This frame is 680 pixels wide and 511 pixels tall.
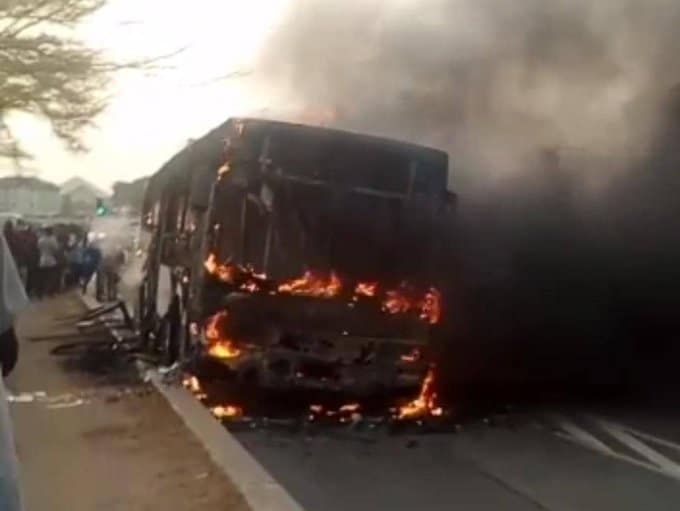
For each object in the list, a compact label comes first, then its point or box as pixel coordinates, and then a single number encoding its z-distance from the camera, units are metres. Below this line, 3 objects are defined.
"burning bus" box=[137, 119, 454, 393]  12.02
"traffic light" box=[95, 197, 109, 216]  34.86
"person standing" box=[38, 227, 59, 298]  28.67
